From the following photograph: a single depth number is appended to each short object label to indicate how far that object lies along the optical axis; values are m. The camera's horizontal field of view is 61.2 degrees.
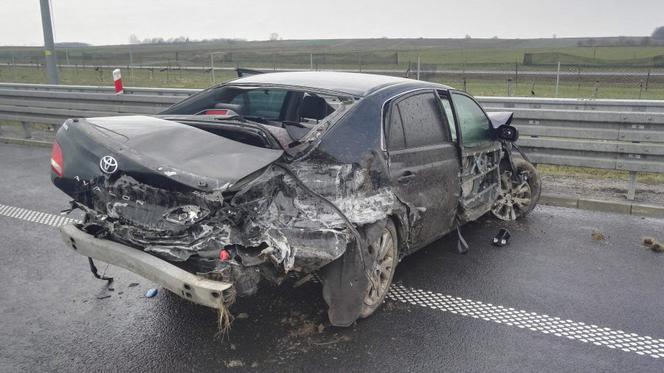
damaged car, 3.34
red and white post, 10.77
